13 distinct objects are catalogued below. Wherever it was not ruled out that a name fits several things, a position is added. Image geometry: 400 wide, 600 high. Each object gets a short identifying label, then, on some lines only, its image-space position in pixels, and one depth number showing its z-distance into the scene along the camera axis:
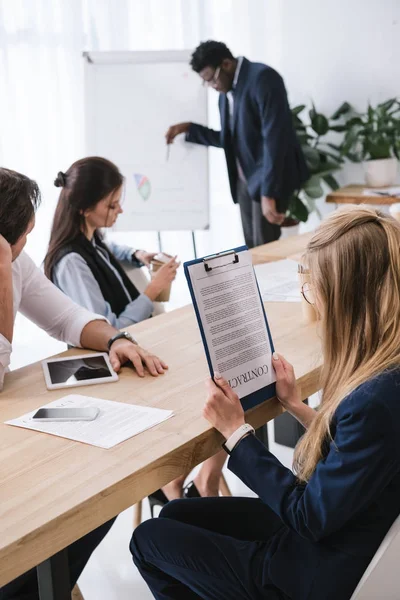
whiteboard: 3.79
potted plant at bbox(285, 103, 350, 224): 4.36
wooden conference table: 1.08
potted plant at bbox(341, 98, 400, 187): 4.32
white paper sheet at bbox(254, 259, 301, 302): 2.18
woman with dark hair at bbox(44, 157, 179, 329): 2.40
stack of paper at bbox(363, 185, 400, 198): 3.54
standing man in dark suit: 3.82
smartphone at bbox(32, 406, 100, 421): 1.40
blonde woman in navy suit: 1.10
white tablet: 1.60
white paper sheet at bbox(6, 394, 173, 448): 1.33
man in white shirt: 1.60
